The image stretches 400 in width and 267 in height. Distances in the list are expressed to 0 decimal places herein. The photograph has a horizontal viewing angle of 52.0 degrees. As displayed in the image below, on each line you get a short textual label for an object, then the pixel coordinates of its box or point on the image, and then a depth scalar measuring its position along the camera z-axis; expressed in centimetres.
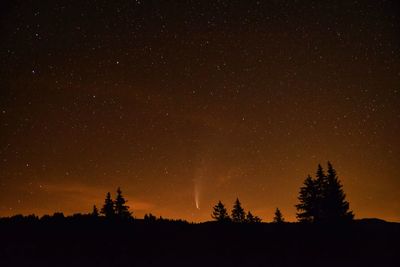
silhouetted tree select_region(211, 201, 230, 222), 5569
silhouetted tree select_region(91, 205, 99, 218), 4973
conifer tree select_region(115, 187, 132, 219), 4531
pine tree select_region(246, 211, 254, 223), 5772
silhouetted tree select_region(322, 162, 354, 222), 4028
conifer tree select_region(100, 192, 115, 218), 4469
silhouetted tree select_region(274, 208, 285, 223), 5826
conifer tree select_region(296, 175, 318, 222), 4231
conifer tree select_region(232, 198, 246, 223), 5515
